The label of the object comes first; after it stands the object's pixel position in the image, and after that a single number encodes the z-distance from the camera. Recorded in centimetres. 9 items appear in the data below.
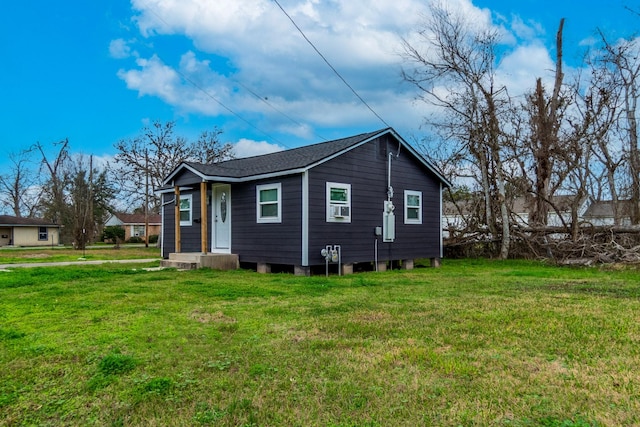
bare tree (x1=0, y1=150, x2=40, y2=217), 3981
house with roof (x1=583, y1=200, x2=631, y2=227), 1886
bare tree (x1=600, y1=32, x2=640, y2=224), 1705
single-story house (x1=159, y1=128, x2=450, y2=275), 1065
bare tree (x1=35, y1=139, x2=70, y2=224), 3412
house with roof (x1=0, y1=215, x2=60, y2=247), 3709
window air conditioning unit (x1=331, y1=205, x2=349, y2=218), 1098
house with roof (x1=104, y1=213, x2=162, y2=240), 4819
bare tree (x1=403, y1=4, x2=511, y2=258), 1581
